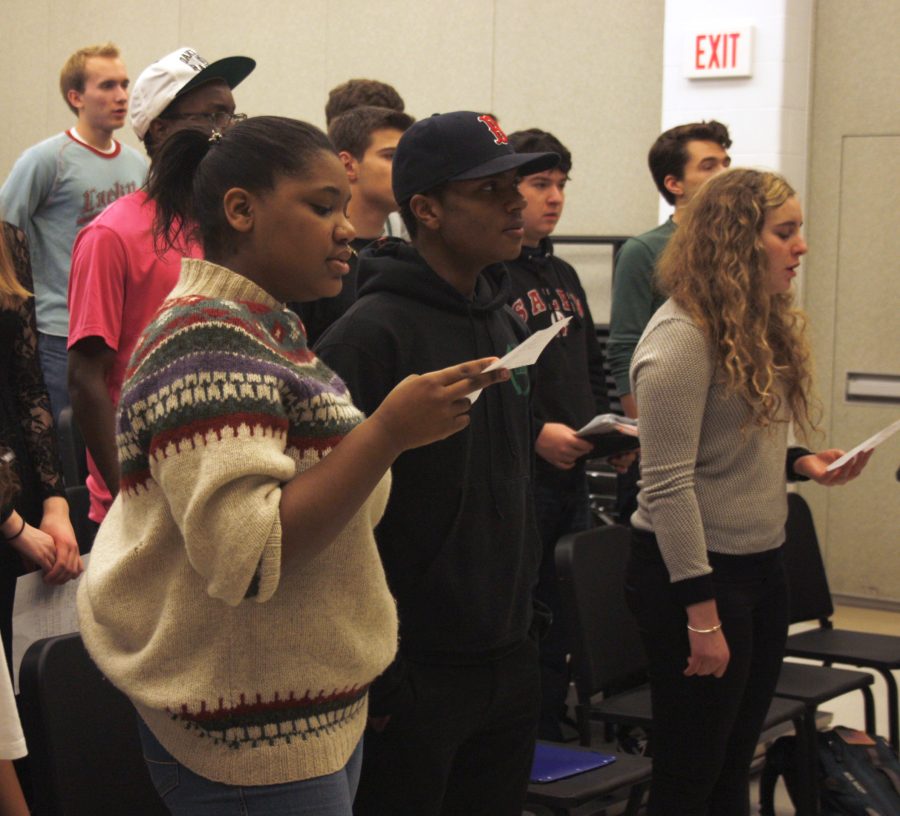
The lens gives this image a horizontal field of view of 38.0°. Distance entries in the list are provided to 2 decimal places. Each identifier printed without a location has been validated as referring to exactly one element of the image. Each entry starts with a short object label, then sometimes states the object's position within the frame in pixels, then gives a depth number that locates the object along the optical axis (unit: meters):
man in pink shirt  2.71
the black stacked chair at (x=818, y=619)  3.85
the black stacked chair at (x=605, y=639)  3.24
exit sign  5.70
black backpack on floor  3.41
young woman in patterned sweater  1.44
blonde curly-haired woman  2.58
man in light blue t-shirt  5.19
